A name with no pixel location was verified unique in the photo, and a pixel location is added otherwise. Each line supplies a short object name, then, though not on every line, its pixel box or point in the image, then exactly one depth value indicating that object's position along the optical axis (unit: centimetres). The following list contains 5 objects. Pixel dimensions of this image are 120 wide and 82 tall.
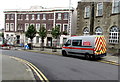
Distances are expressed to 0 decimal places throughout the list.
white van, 1142
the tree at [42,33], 2278
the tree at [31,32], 2441
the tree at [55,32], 2070
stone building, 1665
